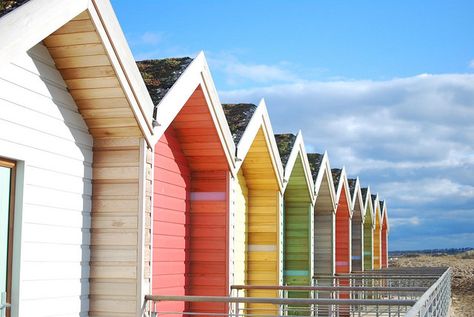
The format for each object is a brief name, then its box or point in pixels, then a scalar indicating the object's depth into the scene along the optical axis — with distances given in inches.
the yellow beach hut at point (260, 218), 535.2
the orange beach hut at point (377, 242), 1297.0
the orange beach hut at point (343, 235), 875.4
